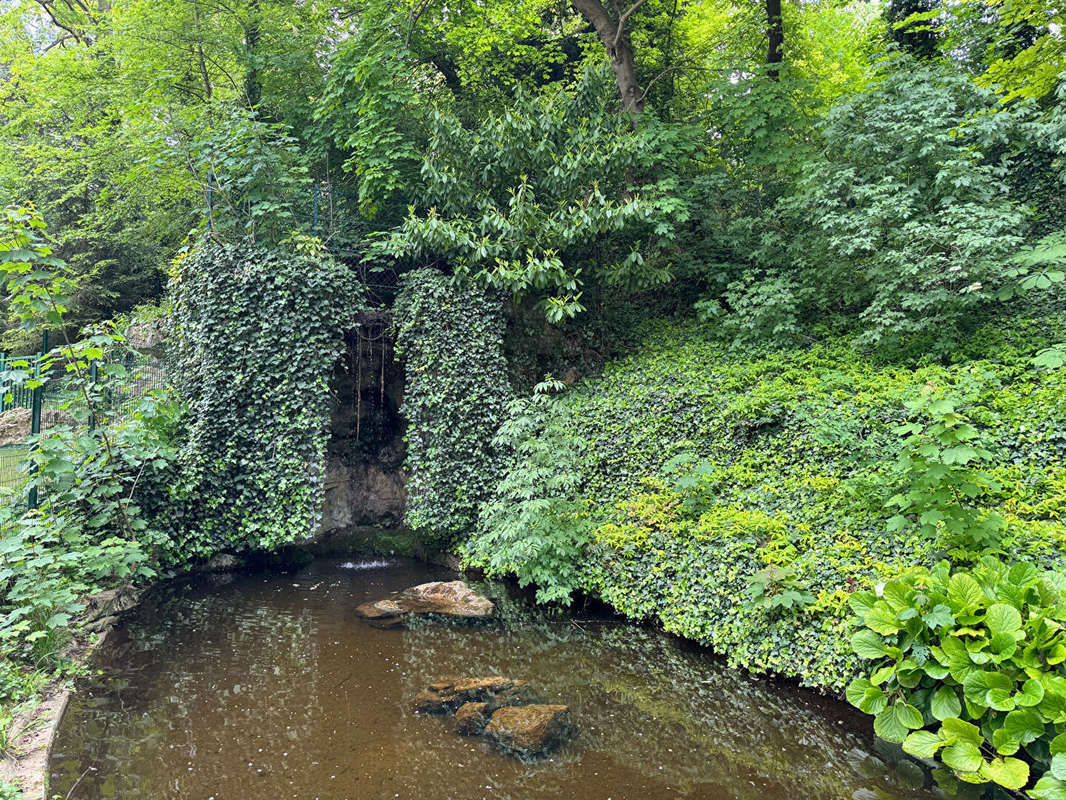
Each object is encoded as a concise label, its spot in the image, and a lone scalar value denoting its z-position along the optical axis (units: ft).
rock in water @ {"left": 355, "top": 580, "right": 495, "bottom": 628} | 20.88
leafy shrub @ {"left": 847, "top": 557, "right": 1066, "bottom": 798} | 10.56
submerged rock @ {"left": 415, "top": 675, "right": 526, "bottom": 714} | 14.76
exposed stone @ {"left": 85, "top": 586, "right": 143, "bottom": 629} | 17.97
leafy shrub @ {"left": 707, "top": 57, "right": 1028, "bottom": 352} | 19.53
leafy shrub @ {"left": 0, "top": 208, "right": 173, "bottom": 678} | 14.60
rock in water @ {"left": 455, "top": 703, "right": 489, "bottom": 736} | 13.69
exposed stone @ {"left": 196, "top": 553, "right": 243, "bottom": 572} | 25.02
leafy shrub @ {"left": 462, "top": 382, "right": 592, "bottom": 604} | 19.94
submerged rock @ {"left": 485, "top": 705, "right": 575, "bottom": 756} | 13.03
